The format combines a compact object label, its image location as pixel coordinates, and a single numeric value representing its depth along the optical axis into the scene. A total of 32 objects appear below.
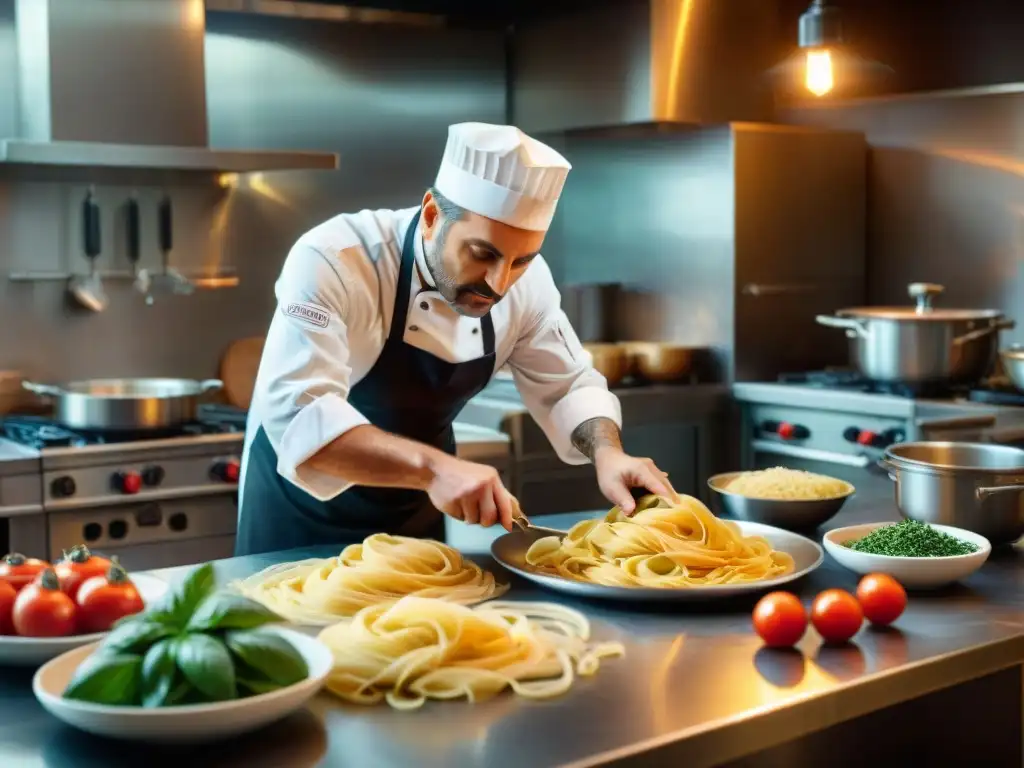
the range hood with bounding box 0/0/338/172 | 4.29
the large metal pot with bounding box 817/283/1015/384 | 4.34
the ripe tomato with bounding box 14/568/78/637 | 1.69
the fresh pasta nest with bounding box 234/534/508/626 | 1.96
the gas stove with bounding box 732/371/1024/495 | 4.13
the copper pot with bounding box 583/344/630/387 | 4.84
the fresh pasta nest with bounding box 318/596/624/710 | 1.64
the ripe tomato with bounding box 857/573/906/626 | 1.92
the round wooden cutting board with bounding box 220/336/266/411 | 4.91
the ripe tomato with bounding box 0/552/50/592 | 1.79
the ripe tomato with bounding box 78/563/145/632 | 1.71
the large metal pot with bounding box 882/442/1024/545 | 2.37
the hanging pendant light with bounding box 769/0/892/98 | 4.32
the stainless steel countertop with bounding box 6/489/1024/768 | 1.46
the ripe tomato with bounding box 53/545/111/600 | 1.76
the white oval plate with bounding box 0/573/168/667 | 1.67
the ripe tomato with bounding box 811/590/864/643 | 1.84
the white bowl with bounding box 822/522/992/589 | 2.12
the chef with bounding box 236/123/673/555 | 2.32
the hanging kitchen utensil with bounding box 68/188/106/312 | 4.57
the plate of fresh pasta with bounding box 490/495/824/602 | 2.04
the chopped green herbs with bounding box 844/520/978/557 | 2.17
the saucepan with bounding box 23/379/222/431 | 4.08
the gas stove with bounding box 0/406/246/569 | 3.92
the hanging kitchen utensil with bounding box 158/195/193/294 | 4.74
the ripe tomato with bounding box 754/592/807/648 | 1.81
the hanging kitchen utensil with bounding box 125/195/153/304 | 4.67
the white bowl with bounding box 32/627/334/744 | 1.40
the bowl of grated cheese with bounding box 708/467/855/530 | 2.55
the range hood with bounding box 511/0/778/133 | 4.93
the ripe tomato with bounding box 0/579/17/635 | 1.73
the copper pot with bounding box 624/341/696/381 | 4.98
